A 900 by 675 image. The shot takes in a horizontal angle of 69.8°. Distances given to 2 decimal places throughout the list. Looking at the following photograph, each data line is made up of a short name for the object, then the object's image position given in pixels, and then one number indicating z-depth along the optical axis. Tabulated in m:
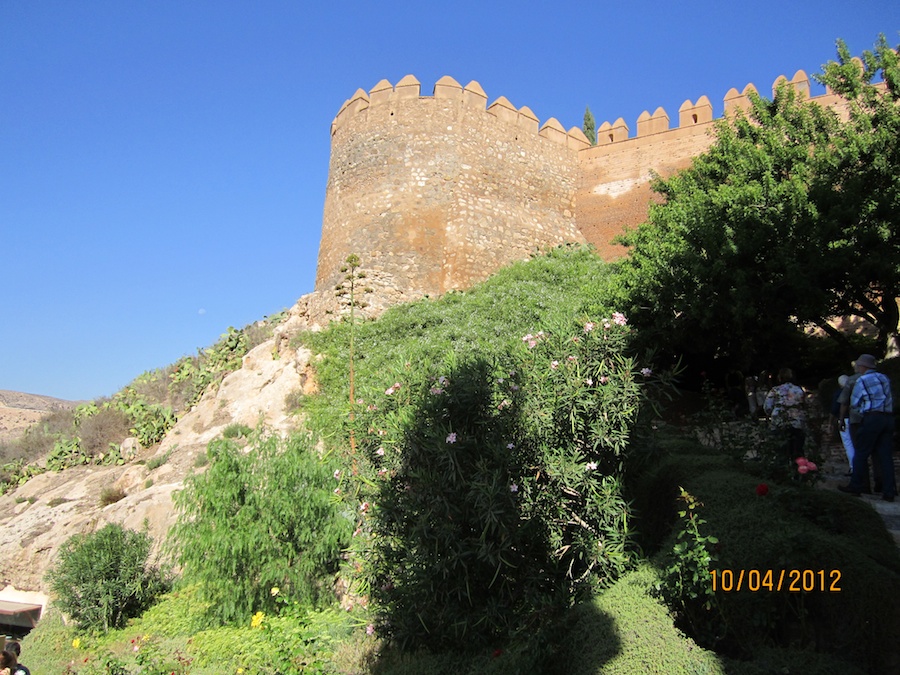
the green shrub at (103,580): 10.58
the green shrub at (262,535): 8.20
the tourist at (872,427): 6.65
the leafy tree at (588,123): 37.72
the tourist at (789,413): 7.04
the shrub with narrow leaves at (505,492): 5.84
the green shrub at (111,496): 15.20
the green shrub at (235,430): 14.97
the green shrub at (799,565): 4.16
